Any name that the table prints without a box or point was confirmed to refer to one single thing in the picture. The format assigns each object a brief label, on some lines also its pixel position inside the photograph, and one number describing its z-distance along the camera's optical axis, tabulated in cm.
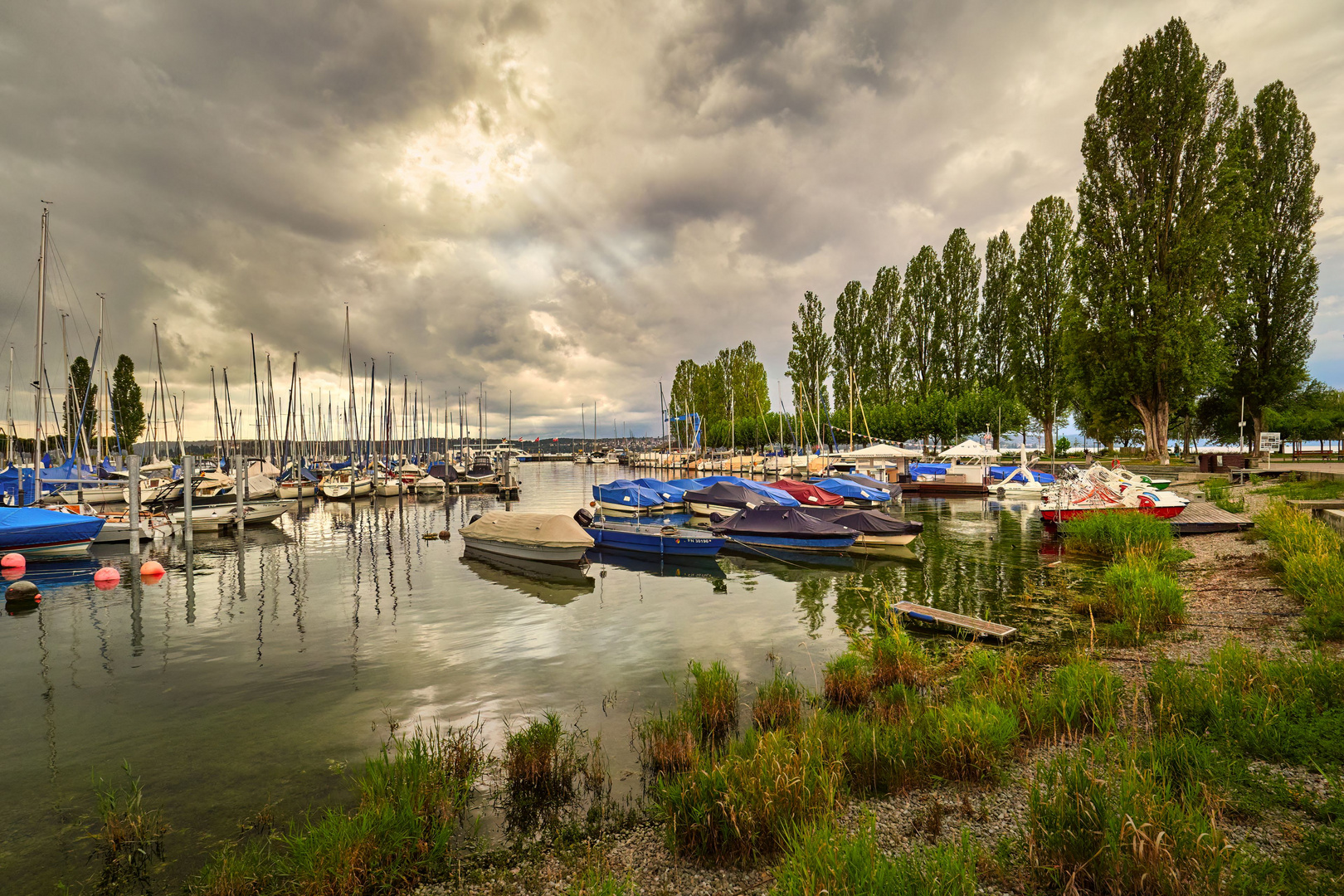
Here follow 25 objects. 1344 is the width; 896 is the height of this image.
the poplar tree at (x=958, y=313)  6862
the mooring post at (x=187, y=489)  3046
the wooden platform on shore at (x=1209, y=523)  2294
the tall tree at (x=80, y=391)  6509
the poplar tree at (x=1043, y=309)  5916
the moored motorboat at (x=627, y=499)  3825
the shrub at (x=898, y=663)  1070
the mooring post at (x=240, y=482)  3634
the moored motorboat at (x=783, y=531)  2577
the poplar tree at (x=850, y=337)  8206
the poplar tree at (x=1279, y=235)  4100
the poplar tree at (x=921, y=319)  7156
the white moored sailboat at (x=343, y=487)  5997
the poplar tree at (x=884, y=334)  7706
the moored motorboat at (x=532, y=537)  2502
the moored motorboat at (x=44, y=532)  2469
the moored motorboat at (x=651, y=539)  2608
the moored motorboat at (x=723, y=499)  3694
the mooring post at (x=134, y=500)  2678
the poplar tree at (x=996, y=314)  6606
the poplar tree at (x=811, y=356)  9119
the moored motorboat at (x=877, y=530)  2556
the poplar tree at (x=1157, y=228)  3925
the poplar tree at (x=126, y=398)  8894
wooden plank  1323
